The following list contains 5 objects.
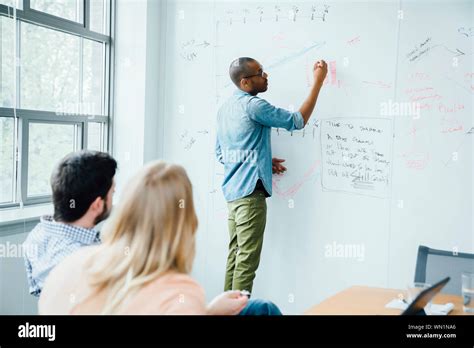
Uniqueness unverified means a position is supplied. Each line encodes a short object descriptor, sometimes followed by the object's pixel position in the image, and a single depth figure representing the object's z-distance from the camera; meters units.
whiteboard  2.73
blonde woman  1.16
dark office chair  2.02
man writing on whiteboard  2.82
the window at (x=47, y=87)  2.49
